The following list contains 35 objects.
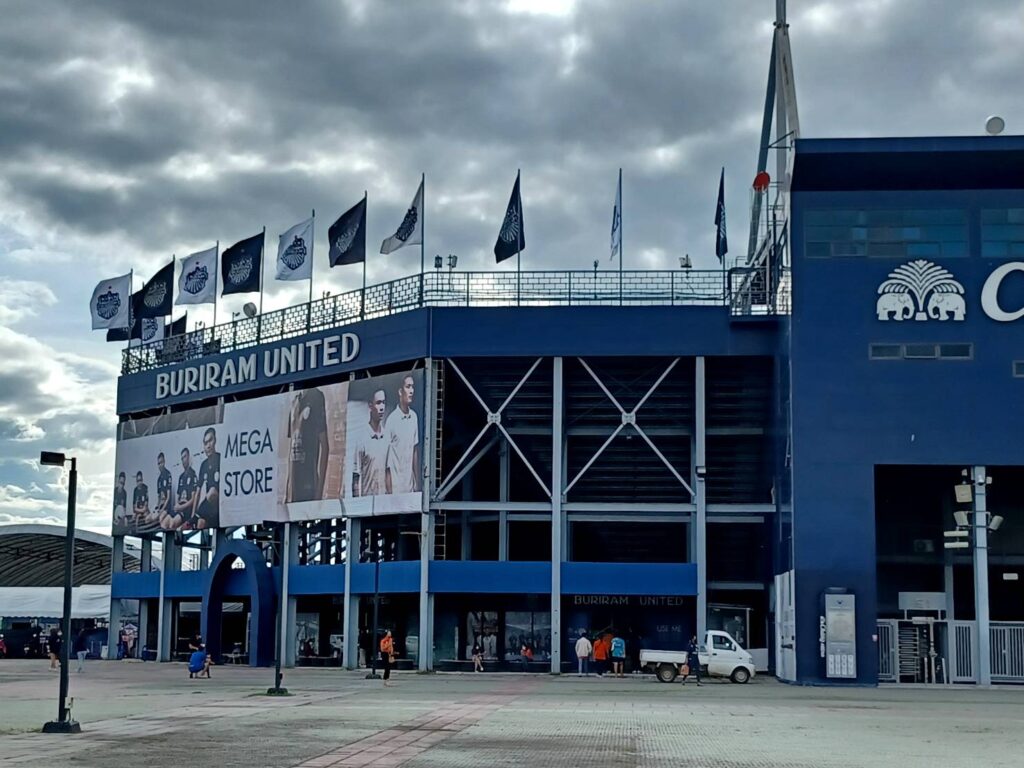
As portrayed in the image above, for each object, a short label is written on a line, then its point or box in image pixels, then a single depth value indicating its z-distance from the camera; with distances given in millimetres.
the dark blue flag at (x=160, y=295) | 71250
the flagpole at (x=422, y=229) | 58469
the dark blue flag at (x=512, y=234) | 56906
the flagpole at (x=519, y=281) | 58553
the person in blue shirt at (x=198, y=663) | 49406
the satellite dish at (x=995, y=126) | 51844
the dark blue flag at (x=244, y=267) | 65688
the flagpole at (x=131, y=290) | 72688
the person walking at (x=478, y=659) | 58156
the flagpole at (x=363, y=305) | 63156
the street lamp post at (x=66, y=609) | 25875
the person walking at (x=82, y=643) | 77062
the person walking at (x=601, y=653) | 55562
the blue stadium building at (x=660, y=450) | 49812
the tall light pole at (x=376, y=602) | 52812
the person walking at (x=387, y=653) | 47406
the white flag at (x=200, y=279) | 68188
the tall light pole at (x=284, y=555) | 63750
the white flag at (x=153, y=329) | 78875
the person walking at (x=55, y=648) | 61316
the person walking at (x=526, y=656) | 59562
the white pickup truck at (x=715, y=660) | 49906
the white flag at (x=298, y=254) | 63156
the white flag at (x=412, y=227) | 58469
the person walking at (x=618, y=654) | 54375
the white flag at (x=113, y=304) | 72438
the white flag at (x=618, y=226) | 57938
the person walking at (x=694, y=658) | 49753
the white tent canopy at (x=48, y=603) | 81938
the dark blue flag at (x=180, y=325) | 81738
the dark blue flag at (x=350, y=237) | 59781
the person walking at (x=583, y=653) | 55562
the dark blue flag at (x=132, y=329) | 73500
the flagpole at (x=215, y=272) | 68062
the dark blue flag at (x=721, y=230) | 59562
